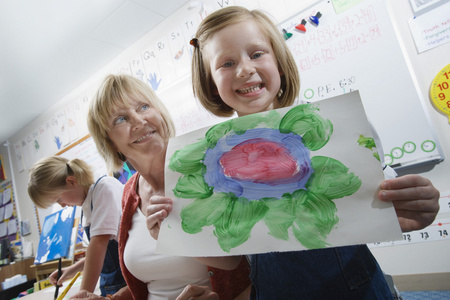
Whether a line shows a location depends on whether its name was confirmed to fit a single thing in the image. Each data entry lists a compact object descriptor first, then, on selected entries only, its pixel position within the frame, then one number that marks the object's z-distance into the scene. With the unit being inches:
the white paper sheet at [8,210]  160.4
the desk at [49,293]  46.1
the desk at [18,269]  124.0
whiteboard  48.8
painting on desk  52.6
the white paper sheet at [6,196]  162.4
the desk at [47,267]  105.7
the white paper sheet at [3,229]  163.5
